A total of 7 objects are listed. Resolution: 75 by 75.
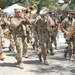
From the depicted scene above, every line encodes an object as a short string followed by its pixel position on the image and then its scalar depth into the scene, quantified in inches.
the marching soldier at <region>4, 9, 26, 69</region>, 429.4
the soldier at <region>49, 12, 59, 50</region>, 620.8
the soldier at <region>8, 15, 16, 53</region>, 597.7
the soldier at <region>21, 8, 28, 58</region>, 518.4
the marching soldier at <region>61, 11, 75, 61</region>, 489.0
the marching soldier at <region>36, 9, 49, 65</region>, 454.6
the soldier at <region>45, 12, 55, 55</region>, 471.3
